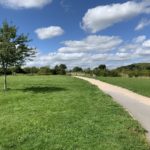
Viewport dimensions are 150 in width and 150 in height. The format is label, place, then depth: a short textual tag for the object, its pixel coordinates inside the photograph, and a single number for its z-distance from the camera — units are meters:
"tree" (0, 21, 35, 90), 11.23
